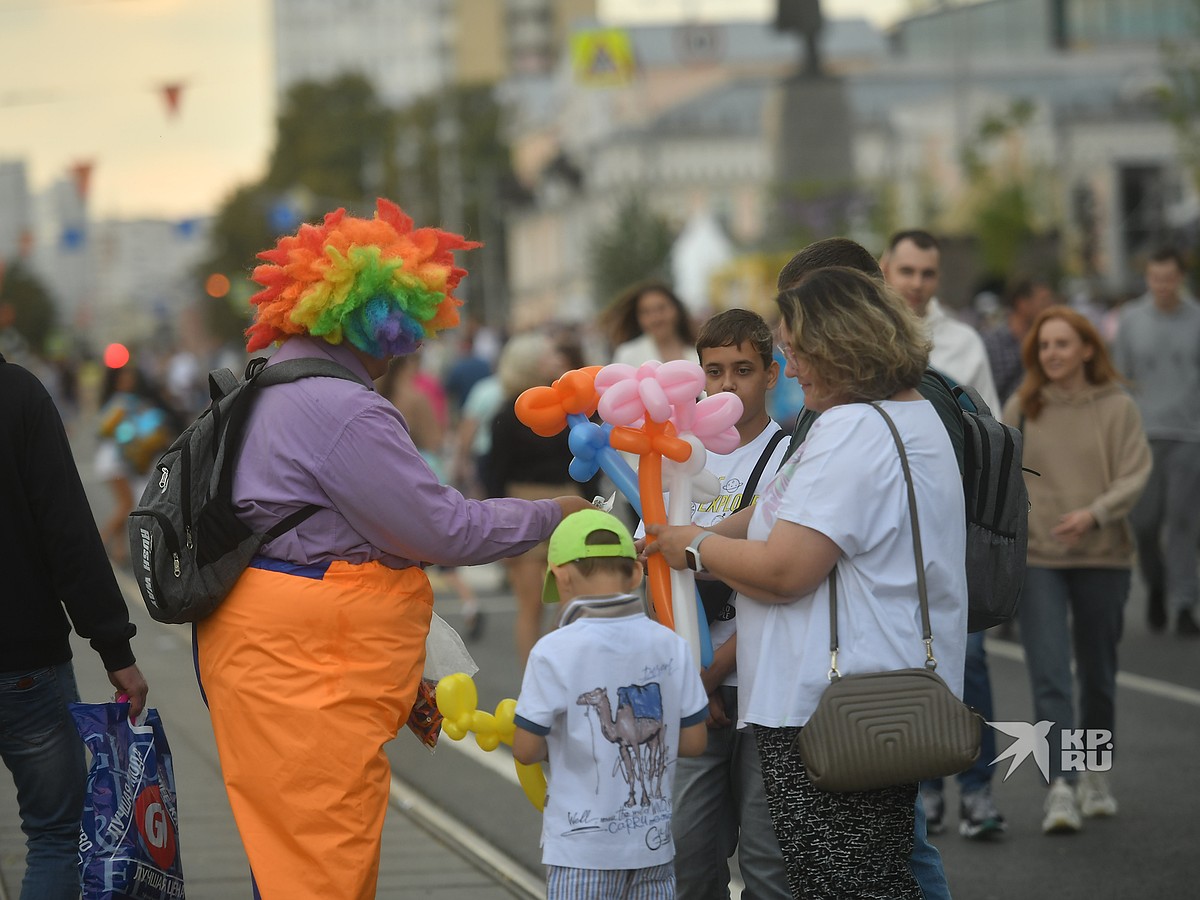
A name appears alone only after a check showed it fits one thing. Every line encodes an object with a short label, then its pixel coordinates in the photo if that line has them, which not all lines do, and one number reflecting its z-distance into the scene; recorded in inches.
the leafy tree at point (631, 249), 2401.6
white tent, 2041.1
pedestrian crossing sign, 2743.6
